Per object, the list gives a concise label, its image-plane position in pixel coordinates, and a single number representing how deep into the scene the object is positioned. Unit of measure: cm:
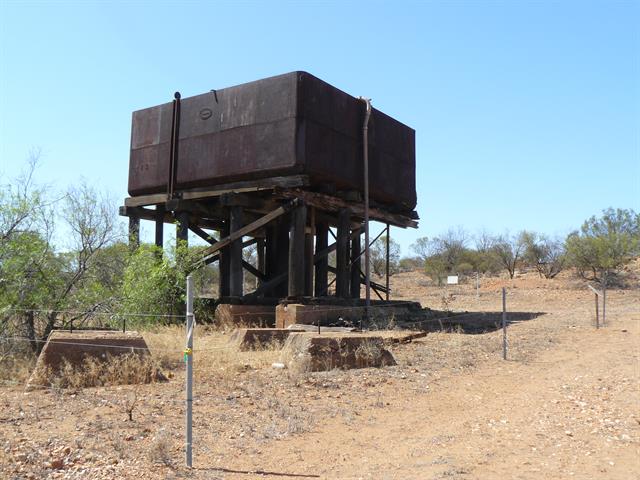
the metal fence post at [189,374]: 500
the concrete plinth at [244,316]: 1592
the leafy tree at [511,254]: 4916
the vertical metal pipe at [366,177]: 1761
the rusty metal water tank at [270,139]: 1616
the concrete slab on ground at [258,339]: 1173
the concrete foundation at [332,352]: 940
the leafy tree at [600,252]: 3647
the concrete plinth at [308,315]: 1494
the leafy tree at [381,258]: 4950
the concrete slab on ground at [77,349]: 820
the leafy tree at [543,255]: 4375
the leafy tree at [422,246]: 6300
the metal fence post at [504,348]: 1104
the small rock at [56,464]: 488
